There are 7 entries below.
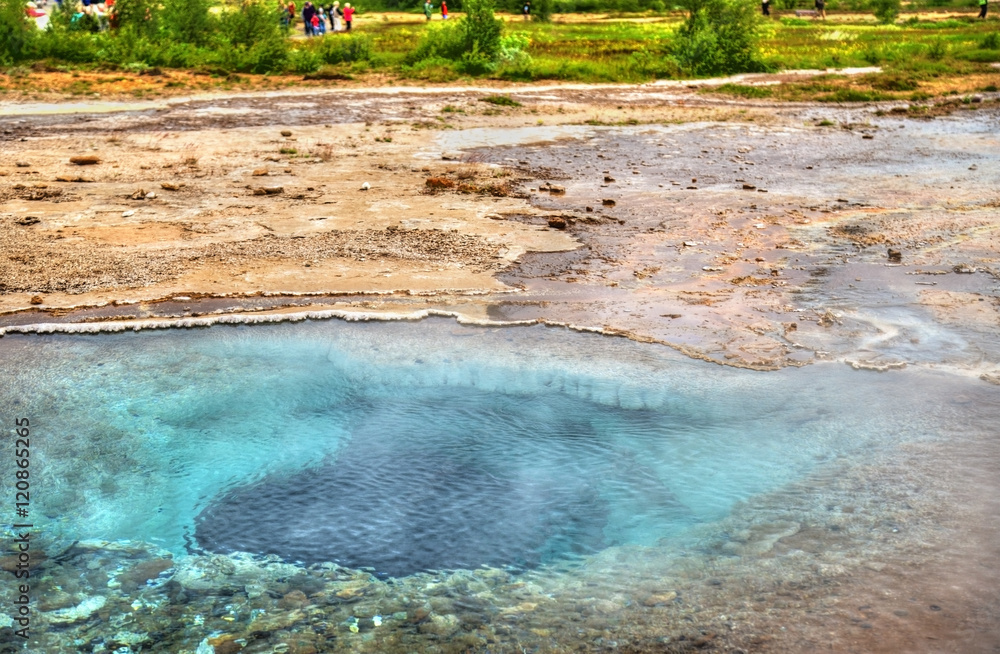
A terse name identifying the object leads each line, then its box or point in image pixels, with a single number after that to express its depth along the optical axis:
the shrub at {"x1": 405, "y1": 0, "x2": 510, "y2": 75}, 21.28
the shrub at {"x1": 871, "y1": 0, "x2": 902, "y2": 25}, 41.46
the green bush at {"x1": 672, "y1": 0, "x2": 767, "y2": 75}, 22.06
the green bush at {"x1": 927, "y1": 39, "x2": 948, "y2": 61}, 24.45
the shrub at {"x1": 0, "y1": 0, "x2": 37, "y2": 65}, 19.27
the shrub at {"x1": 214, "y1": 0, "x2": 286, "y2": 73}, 20.53
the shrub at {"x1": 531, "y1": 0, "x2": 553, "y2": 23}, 40.28
